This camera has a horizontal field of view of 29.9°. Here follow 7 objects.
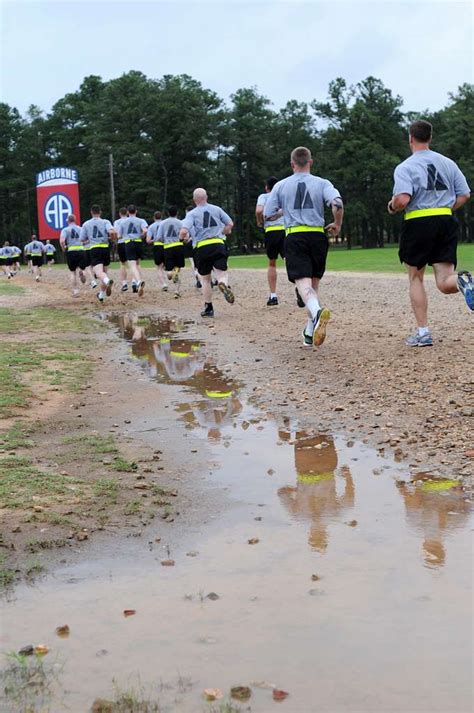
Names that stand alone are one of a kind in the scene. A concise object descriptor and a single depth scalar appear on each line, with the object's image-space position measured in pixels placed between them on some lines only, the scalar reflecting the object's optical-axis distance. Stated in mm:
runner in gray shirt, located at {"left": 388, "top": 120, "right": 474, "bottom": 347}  8539
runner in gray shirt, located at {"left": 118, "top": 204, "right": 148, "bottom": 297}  20844
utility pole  62375
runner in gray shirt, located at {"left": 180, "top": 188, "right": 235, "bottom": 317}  14151
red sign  49500
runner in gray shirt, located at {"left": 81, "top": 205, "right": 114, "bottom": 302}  19266
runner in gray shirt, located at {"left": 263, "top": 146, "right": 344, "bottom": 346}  9555
